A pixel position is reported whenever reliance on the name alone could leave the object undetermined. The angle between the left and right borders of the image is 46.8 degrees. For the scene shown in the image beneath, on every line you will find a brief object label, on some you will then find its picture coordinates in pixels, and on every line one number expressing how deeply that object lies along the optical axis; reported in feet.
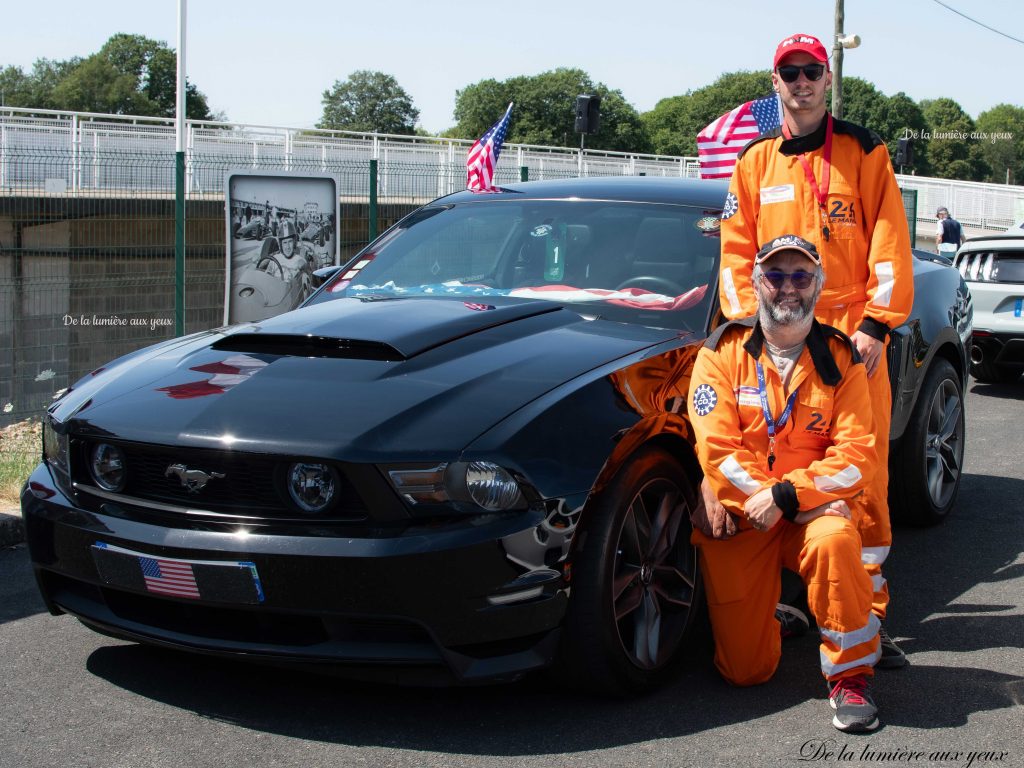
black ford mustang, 9.96
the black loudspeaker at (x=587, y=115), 56.39
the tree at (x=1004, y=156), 434.71
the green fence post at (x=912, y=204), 70.64
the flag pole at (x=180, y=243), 30.68
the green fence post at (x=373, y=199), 36.29
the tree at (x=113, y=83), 354.74
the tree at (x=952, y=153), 423.23
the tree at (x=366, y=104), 457.68
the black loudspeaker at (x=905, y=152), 95.96
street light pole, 78.64
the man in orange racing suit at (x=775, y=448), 11.28
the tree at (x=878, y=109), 406.41
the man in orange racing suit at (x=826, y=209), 12.71
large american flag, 32.07
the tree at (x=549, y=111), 364.38
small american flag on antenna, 39.83
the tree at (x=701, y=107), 400.06
